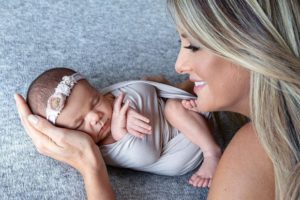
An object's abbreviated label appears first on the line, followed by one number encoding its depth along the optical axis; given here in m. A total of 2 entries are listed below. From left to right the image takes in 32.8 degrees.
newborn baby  1.16
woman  0.87
